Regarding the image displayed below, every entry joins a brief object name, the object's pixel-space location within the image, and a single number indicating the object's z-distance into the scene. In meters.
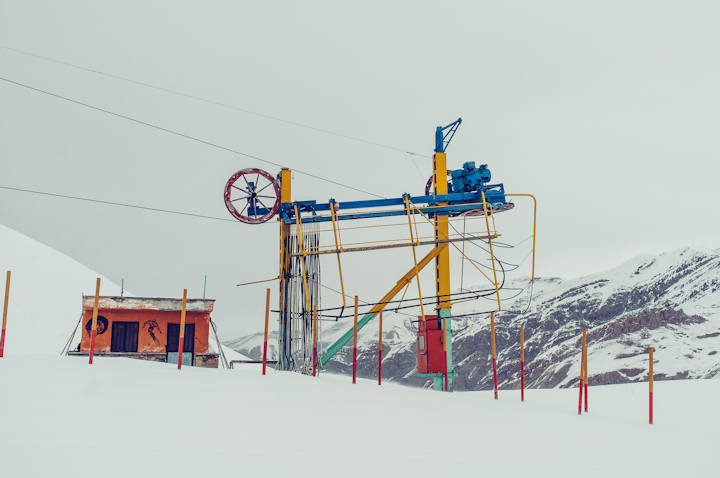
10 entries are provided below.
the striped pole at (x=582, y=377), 18.02
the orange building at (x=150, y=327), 25.36
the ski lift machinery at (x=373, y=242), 23.02
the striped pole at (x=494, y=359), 20.06
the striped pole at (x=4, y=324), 15.79
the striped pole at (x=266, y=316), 18.06
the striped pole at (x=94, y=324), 16.32
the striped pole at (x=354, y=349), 20.07
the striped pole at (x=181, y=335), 17.19
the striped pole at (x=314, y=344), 20.41
